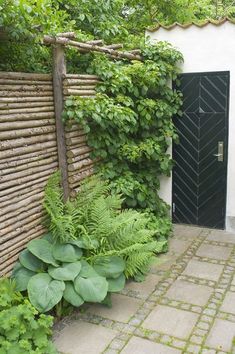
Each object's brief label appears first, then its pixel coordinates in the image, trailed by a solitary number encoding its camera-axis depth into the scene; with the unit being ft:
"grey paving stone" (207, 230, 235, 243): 16.80
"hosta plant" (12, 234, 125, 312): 10.25
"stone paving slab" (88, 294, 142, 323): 11.27
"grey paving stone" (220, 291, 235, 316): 11.50
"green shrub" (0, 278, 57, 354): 8.86
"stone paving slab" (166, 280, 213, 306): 12.10
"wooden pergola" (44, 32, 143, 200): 12.32
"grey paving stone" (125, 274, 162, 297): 12.70
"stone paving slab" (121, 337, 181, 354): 9.64
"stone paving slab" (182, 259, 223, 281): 13.67
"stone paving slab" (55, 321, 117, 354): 9.84
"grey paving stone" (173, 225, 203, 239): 17.51
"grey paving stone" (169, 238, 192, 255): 15.83
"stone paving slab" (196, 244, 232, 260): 15.25
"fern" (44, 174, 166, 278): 11.83
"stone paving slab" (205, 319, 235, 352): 9.87
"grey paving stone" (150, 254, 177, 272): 14.34
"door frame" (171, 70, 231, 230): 16.80
